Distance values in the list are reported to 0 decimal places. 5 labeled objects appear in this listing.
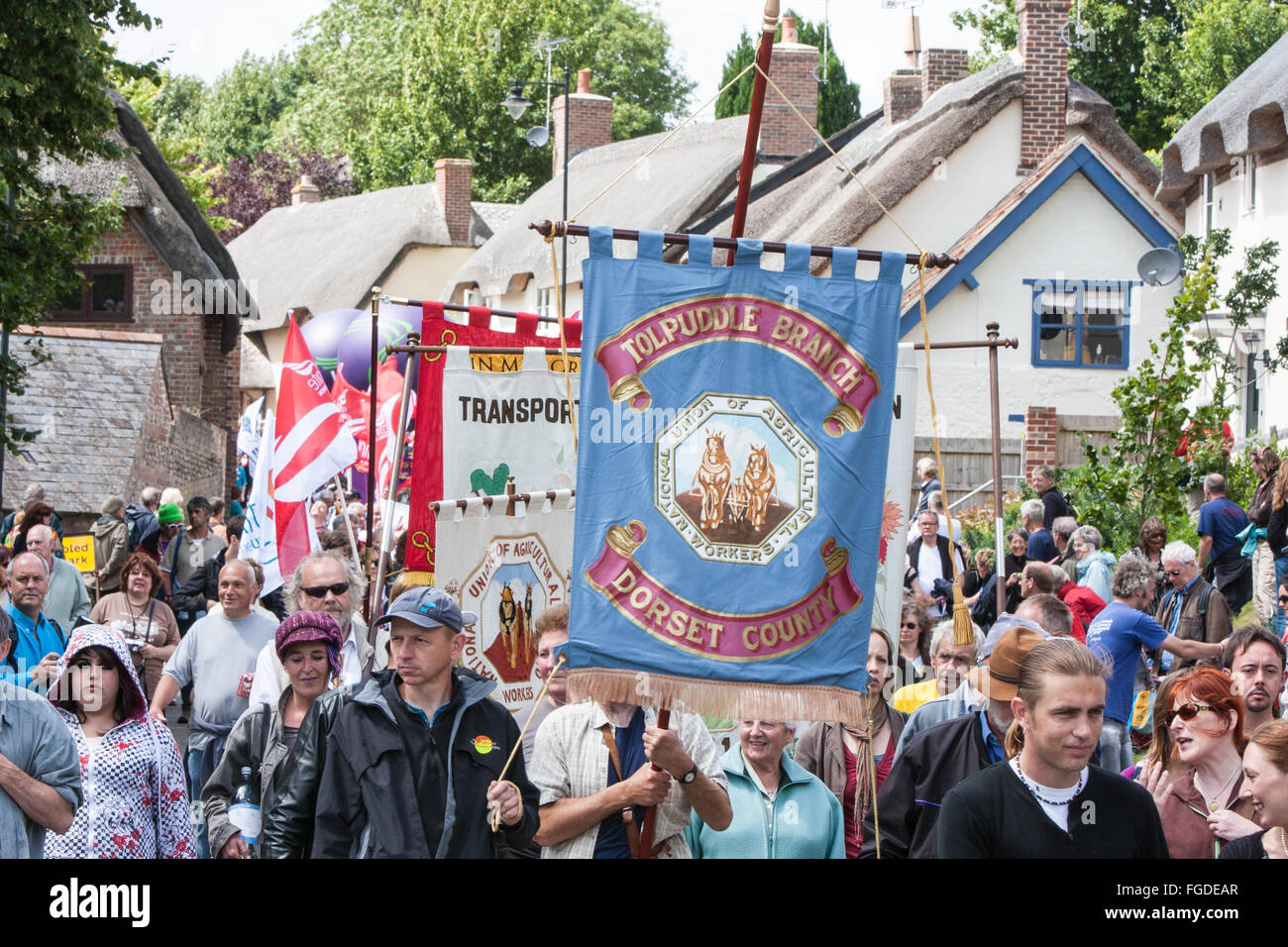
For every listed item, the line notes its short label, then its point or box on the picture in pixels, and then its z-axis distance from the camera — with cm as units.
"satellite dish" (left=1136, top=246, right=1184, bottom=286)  2605
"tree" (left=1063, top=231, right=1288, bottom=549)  1812
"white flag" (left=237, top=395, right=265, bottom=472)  2642
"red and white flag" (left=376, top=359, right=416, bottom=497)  1395
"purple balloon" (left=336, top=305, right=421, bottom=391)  2667
